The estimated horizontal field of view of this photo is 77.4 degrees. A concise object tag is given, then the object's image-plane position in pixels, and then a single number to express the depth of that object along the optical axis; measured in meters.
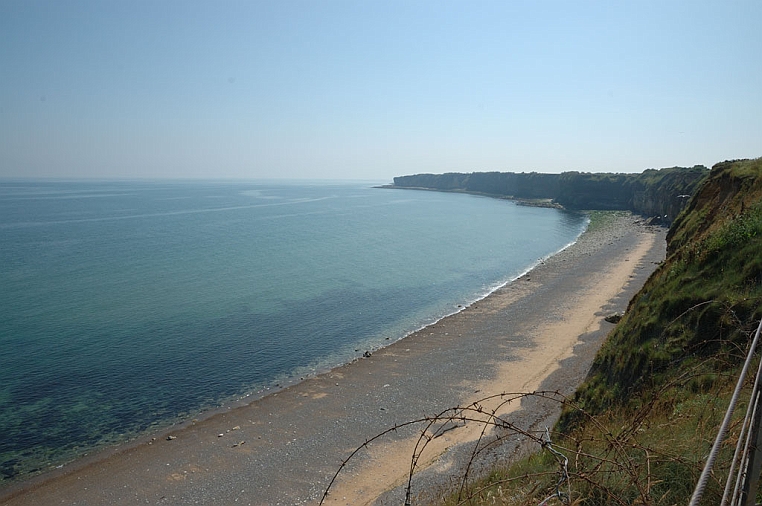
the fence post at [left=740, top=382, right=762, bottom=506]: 3.39
